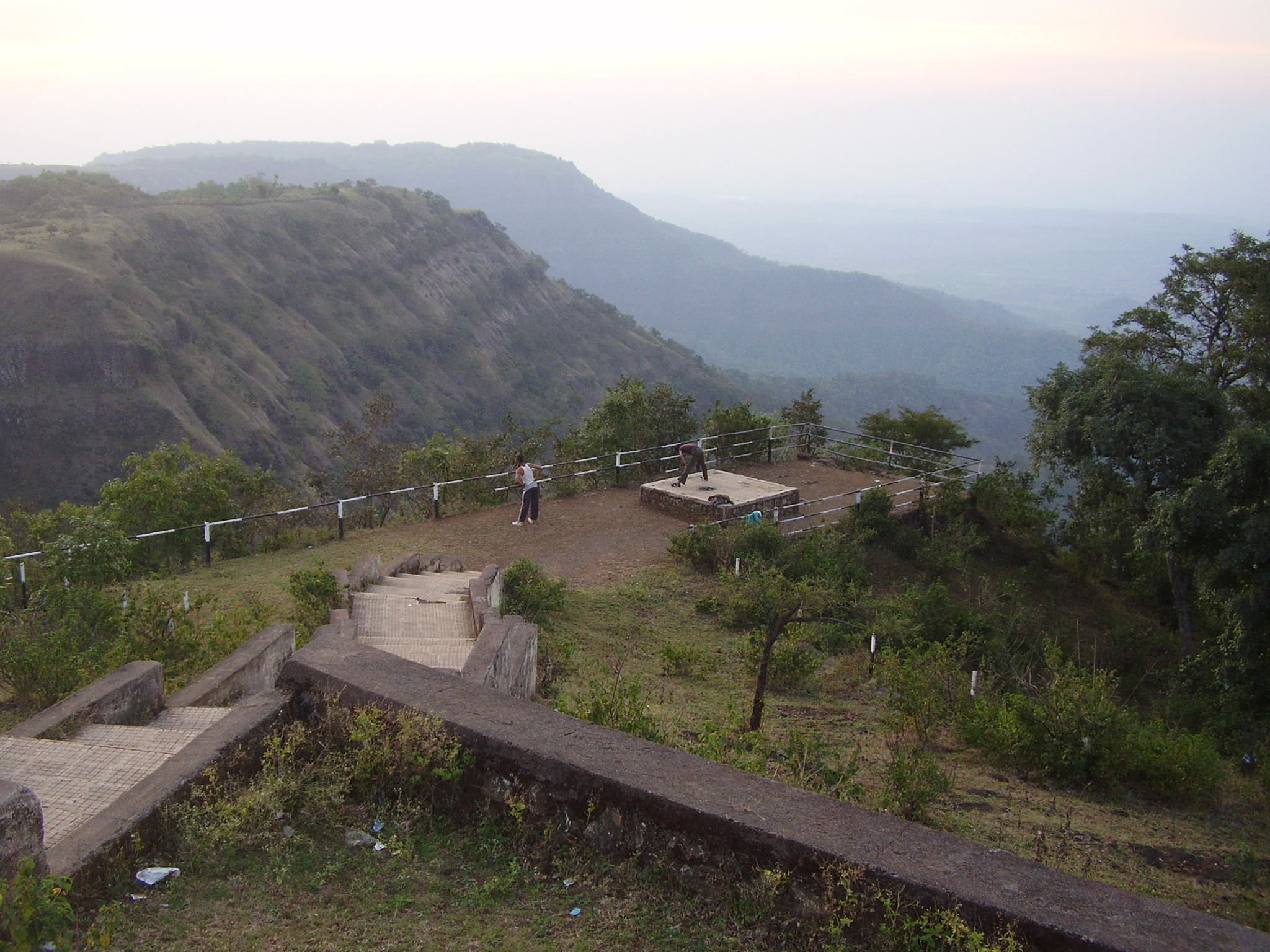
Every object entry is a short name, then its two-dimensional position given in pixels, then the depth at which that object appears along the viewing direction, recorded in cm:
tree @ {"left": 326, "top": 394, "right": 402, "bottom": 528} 1956
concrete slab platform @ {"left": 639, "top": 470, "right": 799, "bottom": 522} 1563
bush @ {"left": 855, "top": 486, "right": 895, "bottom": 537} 1644
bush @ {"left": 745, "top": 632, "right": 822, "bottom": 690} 929
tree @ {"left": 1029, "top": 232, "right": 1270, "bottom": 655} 1195
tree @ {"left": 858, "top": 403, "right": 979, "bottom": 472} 2258
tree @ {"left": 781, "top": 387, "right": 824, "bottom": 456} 2167
